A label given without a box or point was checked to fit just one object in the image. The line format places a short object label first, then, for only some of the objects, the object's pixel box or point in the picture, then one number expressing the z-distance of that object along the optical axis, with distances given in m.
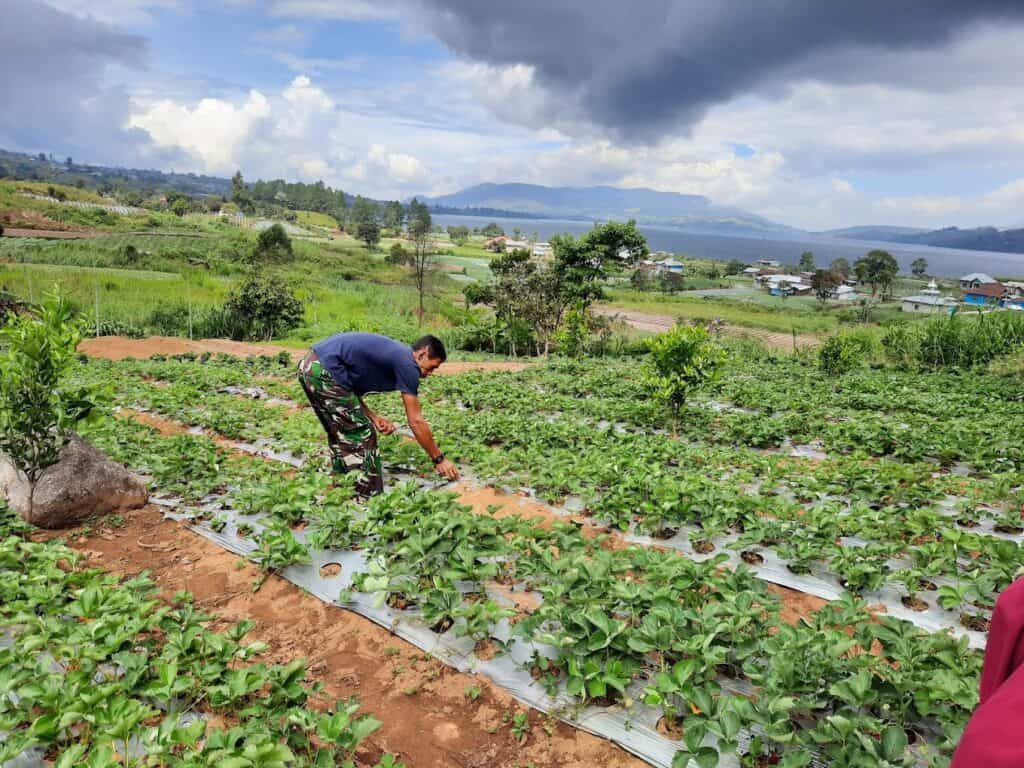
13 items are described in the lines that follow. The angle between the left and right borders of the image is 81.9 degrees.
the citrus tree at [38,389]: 3.84
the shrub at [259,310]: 21.97
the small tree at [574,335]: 18.22
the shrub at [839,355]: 12.70
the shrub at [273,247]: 44.94
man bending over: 4.48
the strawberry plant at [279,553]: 3.48
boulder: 4.18
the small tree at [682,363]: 7.35
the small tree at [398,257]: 56.86
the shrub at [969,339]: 13.35
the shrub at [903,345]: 14.41
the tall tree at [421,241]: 34.89
